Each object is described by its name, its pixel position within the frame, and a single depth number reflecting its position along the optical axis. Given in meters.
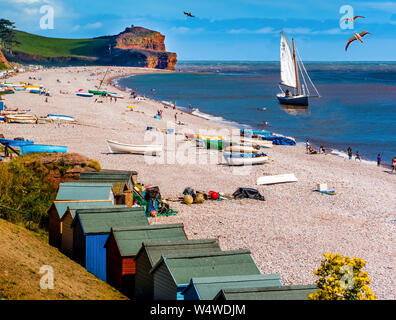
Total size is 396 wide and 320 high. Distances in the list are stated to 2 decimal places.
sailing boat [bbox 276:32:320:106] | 100.06
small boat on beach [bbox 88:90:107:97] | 94.19
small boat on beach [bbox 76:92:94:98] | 89.38
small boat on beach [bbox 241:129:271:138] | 54.70
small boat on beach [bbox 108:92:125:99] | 93.69
